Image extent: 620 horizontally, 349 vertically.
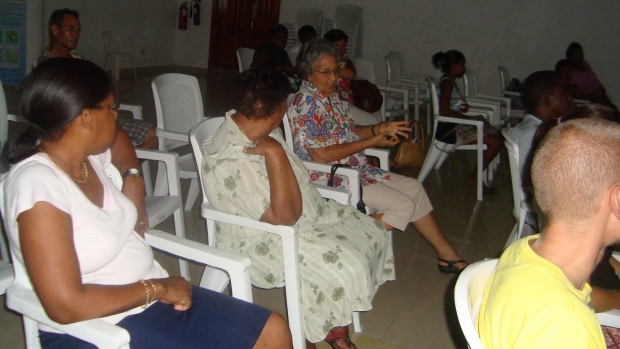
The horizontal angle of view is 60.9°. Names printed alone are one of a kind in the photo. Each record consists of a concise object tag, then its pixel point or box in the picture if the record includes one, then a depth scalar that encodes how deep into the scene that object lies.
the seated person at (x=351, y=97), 3.91
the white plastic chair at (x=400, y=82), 5.87
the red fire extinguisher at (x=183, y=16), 9.95
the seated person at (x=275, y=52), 5.65
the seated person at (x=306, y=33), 5.69
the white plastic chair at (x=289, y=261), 1.72
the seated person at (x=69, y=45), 3.09
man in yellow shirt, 0.86
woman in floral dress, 1.72
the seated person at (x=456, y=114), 4.25
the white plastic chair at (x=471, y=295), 0.98
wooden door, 9.63
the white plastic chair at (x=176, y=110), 2.91
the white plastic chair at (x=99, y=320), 1.10
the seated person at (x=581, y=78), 6.48
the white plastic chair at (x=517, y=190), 2.29
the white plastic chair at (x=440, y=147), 4.06
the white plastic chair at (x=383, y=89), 5.34
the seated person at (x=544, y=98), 2.71
